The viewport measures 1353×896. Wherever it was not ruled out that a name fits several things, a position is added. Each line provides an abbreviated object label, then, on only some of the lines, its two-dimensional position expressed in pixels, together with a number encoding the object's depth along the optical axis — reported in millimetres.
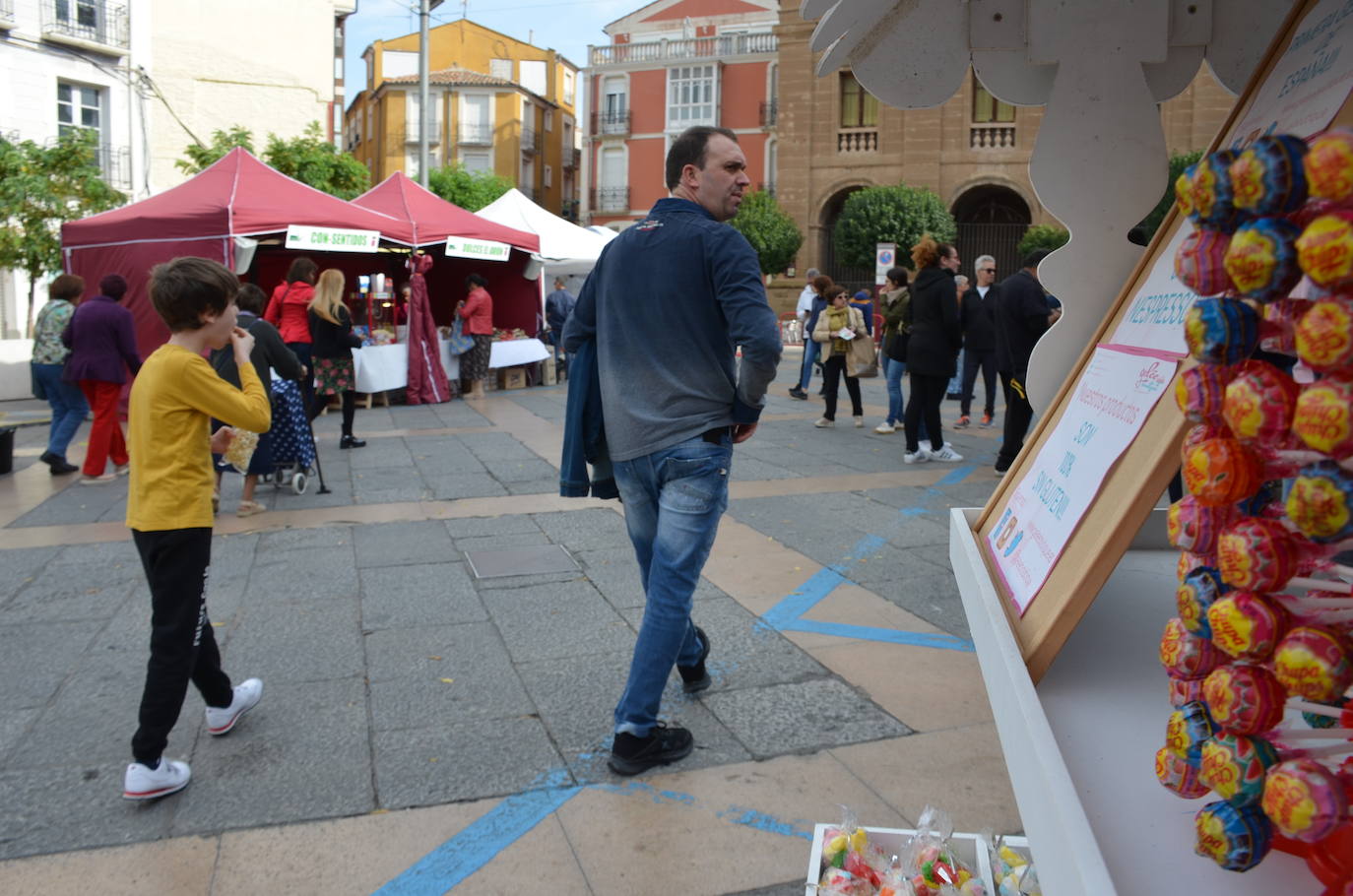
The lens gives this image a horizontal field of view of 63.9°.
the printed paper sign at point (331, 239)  13070
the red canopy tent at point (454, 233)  15570
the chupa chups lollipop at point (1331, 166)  1035
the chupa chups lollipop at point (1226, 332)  1212
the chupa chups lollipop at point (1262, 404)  1120
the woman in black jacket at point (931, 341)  9062
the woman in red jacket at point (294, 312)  10117
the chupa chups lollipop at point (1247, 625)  1160
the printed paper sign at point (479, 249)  15688
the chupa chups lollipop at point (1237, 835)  1180
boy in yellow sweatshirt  3203
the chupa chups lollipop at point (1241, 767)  1173
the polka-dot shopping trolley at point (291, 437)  8055
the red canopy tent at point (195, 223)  12688
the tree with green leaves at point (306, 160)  24938
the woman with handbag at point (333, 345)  9859
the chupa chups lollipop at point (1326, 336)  1019
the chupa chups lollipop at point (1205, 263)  1244
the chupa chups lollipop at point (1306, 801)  1062
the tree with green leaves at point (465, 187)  49438
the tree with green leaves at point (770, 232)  37250
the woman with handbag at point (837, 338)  11469
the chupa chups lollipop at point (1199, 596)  1285
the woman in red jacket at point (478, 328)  15484
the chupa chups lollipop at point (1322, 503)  1055
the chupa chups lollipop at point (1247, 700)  1167
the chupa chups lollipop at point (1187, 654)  1306
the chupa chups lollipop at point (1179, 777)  1304
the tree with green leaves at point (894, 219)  33844
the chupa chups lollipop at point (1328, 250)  1020
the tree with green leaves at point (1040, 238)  31328
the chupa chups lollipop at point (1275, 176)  1122
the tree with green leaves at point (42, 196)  16250
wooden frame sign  1546
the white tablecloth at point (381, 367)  14203
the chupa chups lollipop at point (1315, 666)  1085
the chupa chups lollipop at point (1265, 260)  1117
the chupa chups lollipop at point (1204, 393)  1231
